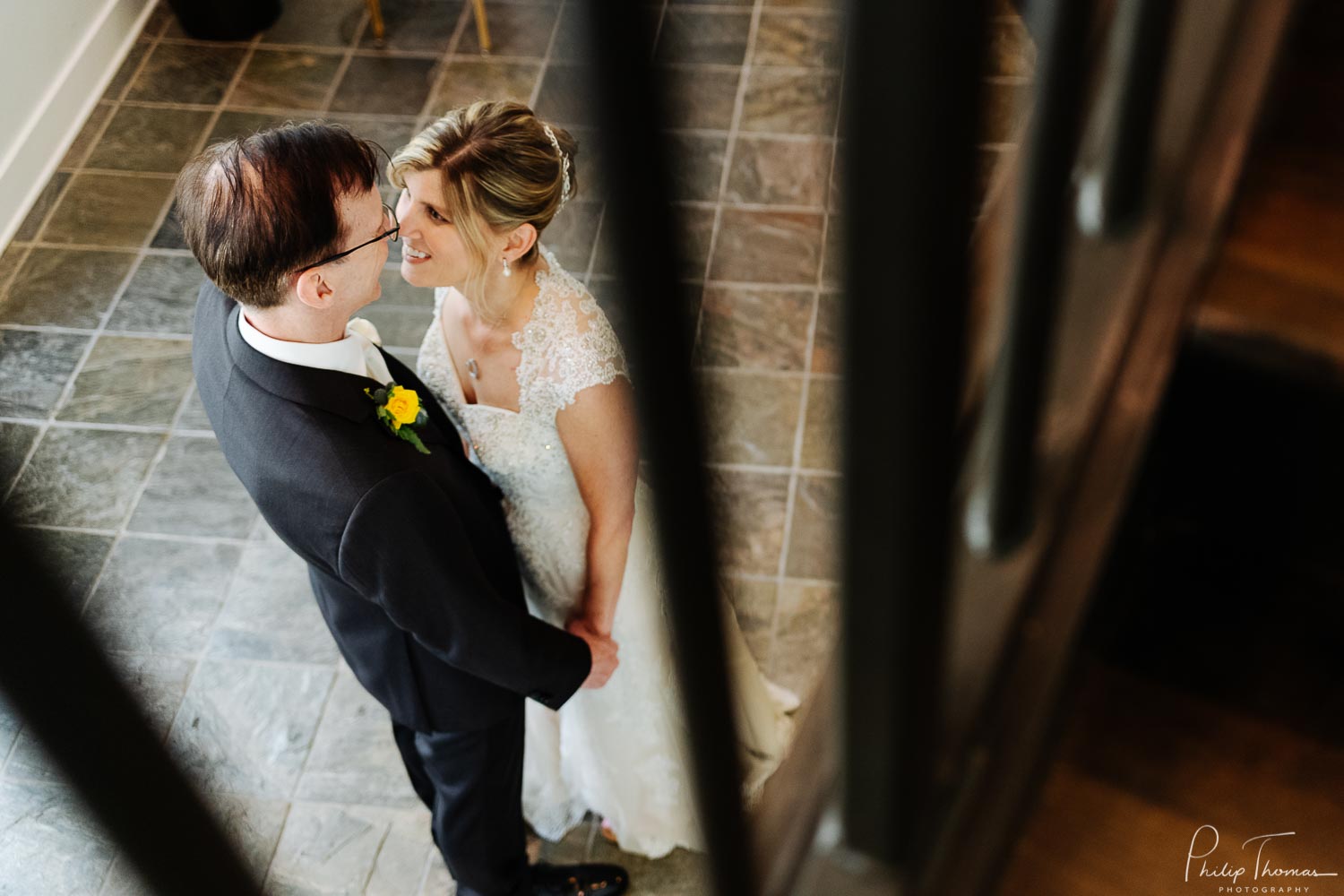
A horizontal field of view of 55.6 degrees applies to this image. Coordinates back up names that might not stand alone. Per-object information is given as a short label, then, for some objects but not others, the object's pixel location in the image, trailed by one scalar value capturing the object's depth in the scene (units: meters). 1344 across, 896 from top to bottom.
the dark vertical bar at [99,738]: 0.33
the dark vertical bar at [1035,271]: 0.80
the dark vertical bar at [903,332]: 0.40
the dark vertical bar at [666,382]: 0.30
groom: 1.64
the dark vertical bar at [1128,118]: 1.04
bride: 1.87
